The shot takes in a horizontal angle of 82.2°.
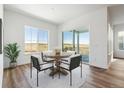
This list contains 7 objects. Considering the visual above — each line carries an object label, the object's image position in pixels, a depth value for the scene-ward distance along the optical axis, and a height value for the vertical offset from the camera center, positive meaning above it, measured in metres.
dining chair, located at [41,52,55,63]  2.66 -0.49
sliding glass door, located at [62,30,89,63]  4.21 +0.32
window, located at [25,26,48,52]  3.86 +0.41
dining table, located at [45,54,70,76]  2.35 -0.54
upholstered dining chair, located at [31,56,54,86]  1.96 -0.56
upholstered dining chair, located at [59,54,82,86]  1.96 -0.52
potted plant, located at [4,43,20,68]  2.95 -0.24
